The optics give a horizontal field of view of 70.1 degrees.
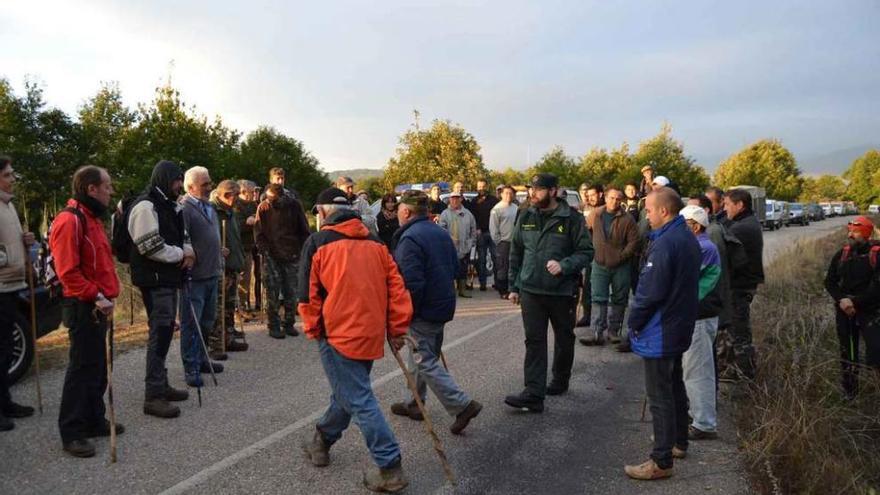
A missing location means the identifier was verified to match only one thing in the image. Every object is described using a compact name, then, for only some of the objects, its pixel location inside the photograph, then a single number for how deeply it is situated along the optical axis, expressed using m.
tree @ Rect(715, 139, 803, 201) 77.81
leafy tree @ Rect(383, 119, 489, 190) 36.97
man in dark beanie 5.37
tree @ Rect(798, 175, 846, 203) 92.50
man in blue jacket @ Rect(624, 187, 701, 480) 4.28
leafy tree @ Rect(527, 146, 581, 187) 47.16
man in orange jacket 3.99
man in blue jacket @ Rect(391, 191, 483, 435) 4.99
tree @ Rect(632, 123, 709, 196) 50.91
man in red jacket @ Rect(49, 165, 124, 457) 4.61
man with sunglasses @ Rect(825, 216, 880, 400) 6.37
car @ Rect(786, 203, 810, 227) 49.99
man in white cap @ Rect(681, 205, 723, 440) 5.05
